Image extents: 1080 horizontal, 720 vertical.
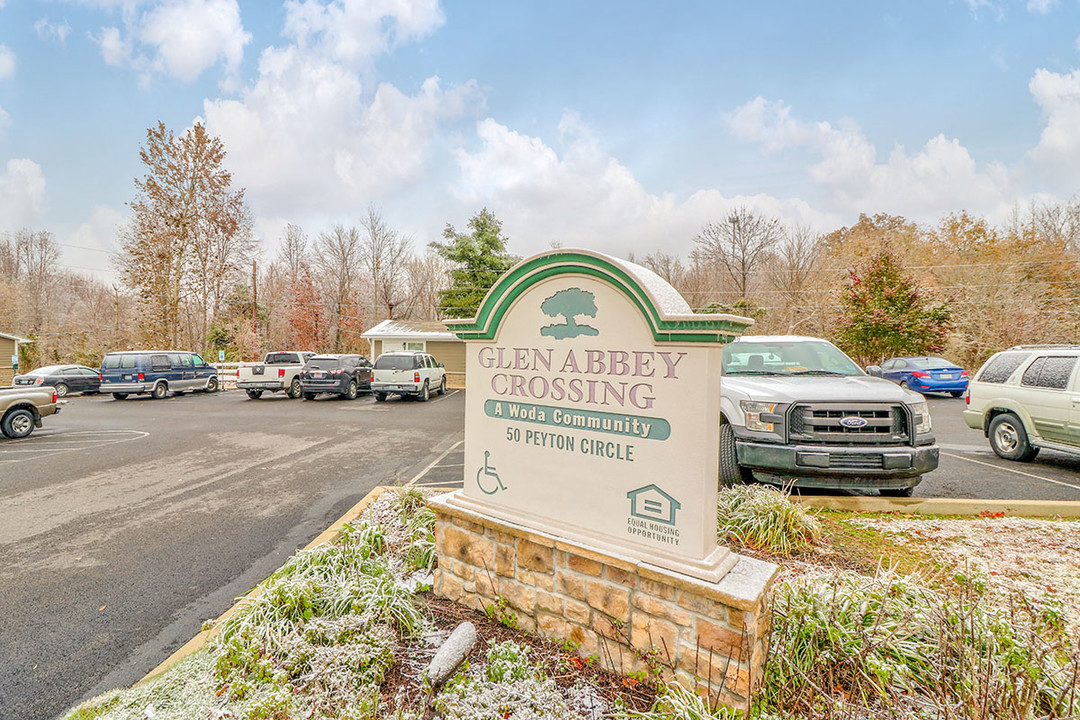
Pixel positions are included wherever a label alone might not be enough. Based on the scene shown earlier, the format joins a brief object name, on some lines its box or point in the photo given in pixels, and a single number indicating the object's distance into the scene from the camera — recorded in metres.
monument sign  2.26
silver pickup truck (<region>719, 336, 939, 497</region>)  4.32
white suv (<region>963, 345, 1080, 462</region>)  6.22
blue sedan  16.27
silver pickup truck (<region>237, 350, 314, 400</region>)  17.42
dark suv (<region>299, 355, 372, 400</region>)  17.11
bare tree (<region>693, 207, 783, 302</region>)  30.45
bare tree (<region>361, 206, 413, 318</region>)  37.84
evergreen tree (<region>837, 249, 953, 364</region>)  16.45
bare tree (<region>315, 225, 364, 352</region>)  35.38
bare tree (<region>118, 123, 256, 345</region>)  23.83
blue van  17.11
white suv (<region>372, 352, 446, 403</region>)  16.39
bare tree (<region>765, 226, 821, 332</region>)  28.10
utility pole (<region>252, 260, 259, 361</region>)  27.55
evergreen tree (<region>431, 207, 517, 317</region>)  26.09
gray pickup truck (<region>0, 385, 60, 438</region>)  9.80
